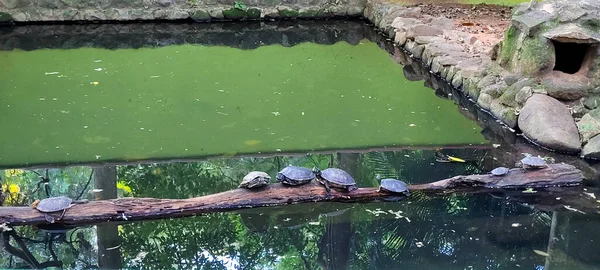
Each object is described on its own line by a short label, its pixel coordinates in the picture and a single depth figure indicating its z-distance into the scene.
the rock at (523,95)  5.85
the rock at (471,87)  6.59
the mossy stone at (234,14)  10.38
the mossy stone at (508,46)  6.34
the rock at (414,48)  8.20
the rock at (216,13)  10.33
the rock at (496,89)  6.21
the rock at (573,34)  5.73
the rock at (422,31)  8.52
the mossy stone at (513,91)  5.98
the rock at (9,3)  9.59
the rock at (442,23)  8.88
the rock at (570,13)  5.80
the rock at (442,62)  7.32
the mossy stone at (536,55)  5.93
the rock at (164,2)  10.17
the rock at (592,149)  5.11
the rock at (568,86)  5.80
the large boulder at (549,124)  5.25
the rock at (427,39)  8.19
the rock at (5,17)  9.52
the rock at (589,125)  5.27
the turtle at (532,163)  4.58
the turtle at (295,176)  4.14
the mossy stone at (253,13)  10.46
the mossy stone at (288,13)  10.63
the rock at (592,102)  5.71
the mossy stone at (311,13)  10.71
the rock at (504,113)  5.85
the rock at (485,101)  6.30
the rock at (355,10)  10.84
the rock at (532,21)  5.93
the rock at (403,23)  9.00
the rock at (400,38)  8.78
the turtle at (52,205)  3.78
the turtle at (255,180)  4.05
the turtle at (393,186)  4.27
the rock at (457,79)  6.96
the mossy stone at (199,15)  10.25
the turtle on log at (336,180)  4.18
